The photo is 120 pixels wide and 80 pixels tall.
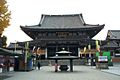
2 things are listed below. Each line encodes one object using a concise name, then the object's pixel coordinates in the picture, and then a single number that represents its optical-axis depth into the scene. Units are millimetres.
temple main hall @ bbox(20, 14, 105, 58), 23122
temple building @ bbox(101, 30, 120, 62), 24053
